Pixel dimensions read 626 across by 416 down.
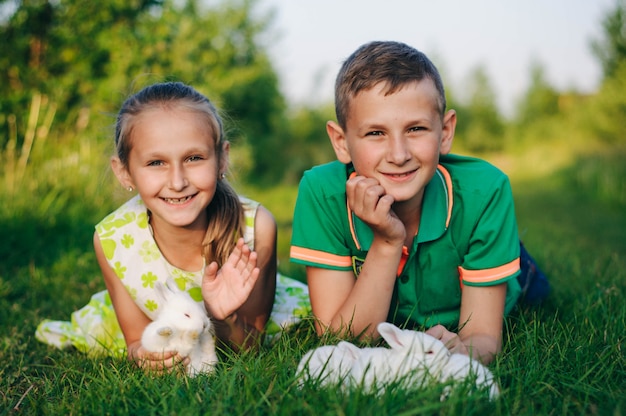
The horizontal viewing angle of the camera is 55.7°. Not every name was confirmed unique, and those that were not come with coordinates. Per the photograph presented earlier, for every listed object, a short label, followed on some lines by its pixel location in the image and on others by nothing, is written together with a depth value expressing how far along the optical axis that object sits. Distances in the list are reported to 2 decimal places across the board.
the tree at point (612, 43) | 19.33
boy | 2.48
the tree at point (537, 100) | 34.00
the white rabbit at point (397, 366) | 1.88
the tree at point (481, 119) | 34.53
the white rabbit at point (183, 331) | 2.37
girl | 2.77
